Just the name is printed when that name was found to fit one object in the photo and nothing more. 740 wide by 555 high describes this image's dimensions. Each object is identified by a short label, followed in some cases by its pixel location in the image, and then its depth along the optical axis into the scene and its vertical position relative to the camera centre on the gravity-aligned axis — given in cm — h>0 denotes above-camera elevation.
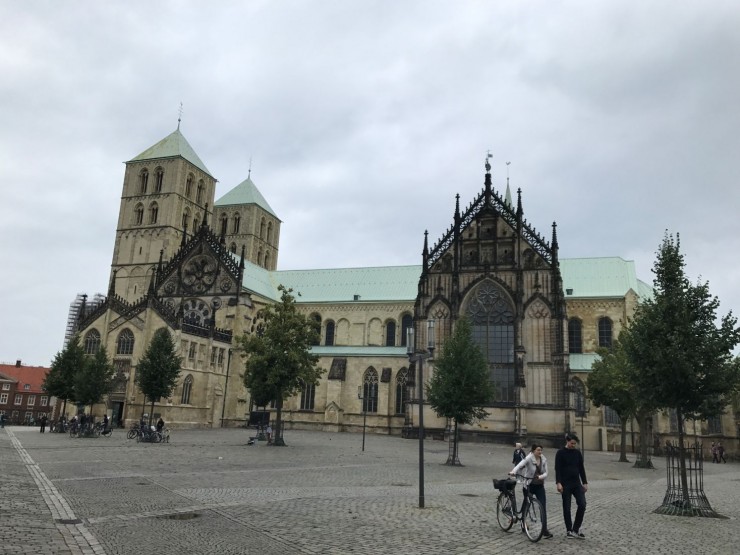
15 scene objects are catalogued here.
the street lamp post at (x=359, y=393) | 5886 +72
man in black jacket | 1204 -144
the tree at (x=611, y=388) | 3550 +149
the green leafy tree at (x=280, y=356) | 3956 +272
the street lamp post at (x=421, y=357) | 1502 +130
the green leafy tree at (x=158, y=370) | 4444 +154
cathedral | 5081 +731
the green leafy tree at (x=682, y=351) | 1744 +191
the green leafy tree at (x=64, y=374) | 4878 +106
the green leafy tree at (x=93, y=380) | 4575 +59
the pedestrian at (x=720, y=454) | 4694 -298
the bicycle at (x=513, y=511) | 1198 -215
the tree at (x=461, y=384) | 3212 +115
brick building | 10200 -167
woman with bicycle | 1202 -134
